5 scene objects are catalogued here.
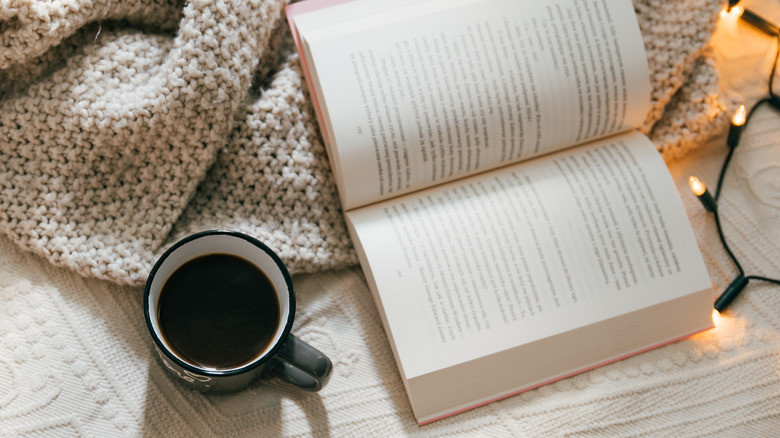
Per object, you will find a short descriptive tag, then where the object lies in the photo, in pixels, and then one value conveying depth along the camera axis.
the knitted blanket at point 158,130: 0.62
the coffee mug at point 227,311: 0.58
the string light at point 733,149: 0.71
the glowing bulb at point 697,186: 0.72
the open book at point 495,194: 0.65
